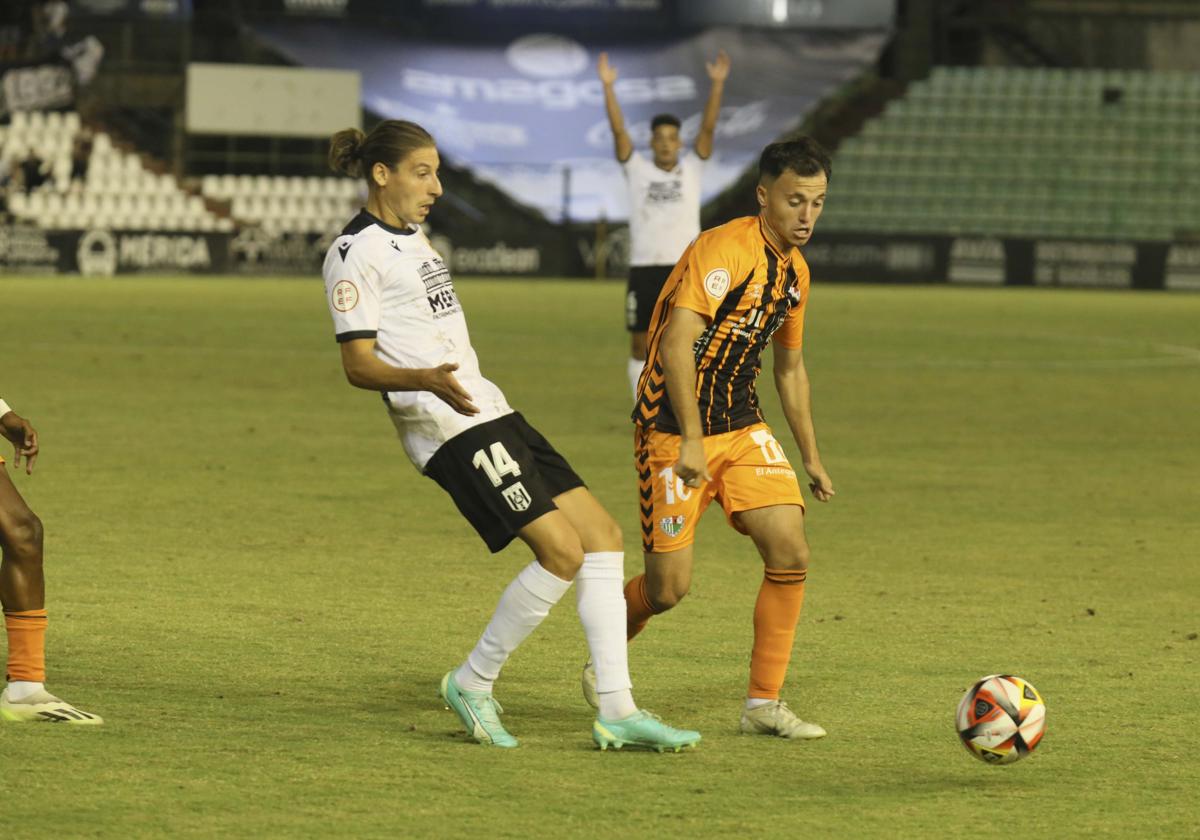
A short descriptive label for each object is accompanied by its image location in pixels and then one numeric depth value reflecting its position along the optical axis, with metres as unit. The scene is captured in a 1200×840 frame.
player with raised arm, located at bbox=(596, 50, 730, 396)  29.77
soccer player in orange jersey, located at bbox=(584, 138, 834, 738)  11.88
